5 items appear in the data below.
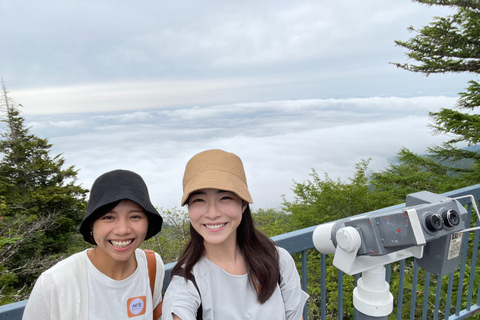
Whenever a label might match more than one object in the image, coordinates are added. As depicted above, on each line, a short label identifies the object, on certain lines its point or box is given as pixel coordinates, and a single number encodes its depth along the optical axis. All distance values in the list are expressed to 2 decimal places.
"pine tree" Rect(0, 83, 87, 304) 14.62
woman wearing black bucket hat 1.28
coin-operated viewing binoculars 1.25
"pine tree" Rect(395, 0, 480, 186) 13.55
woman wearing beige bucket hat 1.37
